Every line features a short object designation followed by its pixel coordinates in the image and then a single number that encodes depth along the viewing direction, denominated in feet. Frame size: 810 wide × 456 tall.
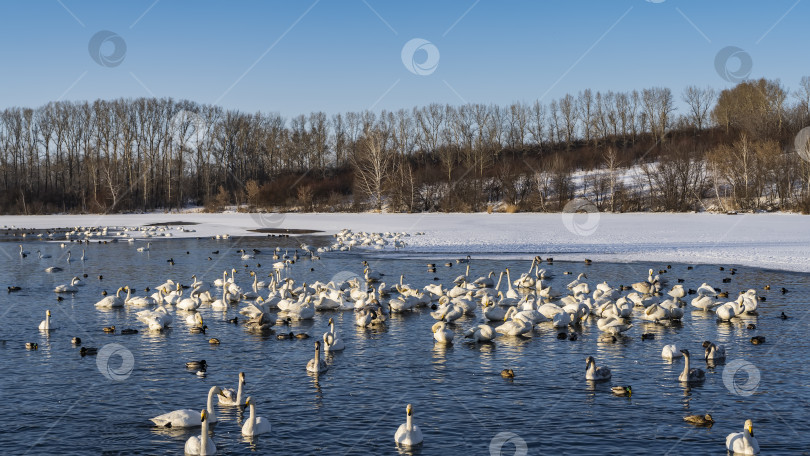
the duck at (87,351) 49.52
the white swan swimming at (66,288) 79.10
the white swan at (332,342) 50.29
